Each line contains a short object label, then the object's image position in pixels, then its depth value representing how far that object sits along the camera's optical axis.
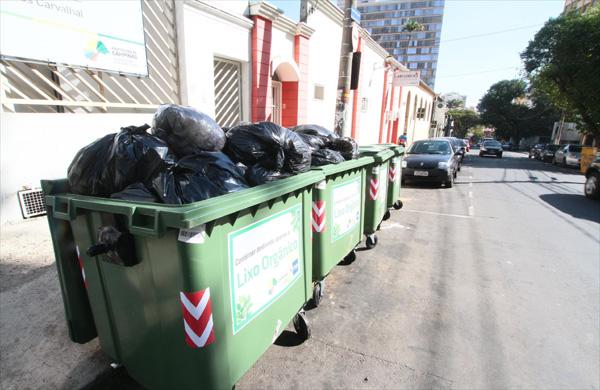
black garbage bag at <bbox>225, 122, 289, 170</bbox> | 2.41
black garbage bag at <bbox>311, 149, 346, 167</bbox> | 3.14
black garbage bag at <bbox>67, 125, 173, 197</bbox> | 1.80
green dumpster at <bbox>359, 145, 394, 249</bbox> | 4.23
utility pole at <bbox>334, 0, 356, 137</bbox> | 7.63
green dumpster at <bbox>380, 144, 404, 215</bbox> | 5.51
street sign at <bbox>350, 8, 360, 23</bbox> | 7.59
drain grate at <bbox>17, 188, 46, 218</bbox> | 4.35
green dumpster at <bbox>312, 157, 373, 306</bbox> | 2.86
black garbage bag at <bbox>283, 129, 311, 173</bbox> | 2.54
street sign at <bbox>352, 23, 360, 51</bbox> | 13.05
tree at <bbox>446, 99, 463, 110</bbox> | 84.14
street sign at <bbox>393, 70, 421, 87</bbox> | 16.23
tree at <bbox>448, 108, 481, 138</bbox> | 73.75
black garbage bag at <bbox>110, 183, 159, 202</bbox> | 1.65
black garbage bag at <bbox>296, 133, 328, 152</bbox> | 3.34
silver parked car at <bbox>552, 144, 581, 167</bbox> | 19.14
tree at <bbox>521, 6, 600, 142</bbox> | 17.81
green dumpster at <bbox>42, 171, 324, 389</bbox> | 1.49
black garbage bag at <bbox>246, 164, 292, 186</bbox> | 2.22
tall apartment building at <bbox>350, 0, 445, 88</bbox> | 109.69
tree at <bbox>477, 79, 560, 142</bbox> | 52.28
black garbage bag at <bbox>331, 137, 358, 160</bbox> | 3.65
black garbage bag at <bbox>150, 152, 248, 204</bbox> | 1.69
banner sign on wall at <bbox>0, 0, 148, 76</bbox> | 4.07
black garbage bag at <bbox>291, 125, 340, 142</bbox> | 3.68
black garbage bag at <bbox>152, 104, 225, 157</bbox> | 2.23
